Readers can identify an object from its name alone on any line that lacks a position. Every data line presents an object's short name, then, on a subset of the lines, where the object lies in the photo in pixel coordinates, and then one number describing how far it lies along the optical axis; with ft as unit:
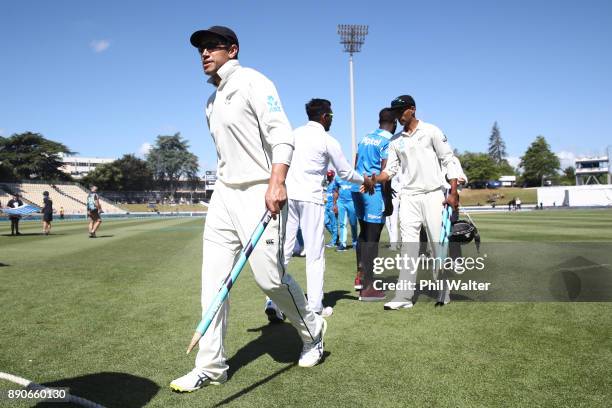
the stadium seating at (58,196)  221.58
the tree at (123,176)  326.36
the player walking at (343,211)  34.71
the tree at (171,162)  402.11
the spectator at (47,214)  65.26
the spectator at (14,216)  64.77
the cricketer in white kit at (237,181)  10.52
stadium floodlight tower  148.46
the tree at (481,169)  386.73
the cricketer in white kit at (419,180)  17.89
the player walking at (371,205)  19.51
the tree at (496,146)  532.73
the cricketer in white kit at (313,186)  16.30
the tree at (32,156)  280.68
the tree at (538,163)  363.15
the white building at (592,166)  356.18
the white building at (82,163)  492.50
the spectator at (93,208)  58.95
